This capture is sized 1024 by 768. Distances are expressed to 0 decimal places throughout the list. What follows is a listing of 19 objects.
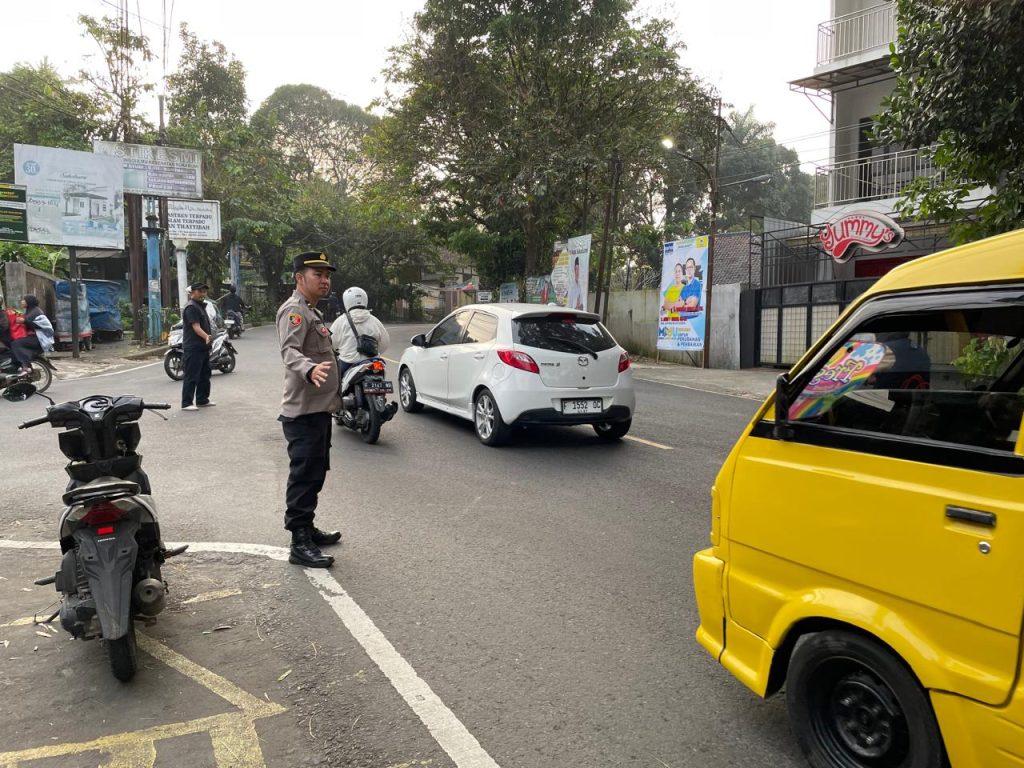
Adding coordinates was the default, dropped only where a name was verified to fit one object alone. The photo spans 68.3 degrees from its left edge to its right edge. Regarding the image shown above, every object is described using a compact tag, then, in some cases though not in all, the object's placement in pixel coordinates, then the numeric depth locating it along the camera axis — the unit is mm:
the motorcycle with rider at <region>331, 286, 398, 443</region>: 8328
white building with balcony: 17766
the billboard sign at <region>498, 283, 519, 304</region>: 27775
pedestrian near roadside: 10367
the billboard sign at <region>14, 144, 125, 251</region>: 19625
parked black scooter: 3234
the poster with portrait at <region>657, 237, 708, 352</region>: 17766
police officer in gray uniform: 4578
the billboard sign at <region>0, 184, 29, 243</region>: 19131
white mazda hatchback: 7730
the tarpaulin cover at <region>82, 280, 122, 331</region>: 22250
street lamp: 17389
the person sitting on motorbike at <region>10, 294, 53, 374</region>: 12328
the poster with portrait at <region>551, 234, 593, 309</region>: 20938
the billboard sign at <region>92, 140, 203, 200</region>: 23438
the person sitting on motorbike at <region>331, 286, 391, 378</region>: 8477
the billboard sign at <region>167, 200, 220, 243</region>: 26484
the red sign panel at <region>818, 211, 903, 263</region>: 14656
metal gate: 16656
